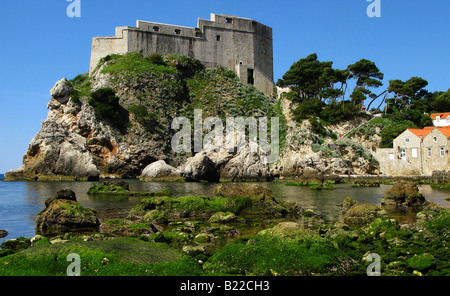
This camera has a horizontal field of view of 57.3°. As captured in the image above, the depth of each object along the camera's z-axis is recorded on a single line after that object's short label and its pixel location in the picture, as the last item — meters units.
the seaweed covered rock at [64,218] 14.39
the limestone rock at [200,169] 43.59
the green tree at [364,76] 63.81
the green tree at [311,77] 63.48
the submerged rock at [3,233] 12.99
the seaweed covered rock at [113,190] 26.36
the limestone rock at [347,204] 18.52
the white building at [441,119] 61.22
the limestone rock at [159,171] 45.34
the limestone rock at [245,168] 44.41
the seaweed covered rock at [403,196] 21.23
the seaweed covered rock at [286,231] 10.68
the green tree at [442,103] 67.75
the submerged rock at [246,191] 18.70
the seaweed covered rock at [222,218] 15.59
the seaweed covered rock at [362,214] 15.58
